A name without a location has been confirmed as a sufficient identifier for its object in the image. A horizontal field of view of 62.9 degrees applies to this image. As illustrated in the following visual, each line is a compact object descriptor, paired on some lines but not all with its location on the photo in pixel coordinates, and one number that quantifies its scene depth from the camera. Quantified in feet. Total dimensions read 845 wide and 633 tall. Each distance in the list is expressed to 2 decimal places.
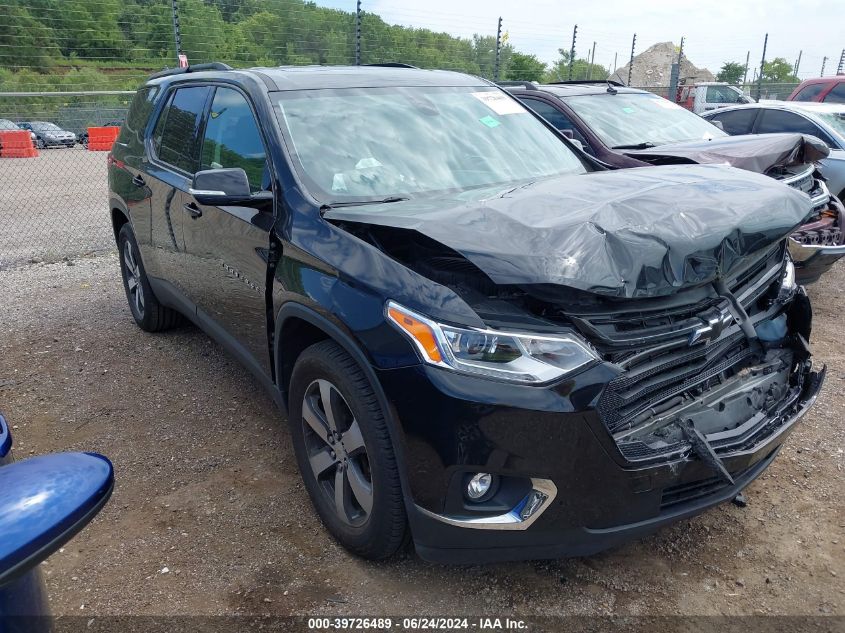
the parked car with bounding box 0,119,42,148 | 59.41
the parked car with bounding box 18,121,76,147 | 60.13
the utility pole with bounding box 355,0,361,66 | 37.91
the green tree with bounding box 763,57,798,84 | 245.73
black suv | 7.01
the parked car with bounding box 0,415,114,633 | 3.56
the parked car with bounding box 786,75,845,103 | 42.81
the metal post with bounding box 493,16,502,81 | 46.80
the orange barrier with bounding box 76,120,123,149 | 59.26
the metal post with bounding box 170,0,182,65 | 36.24
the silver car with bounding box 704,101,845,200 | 27.13
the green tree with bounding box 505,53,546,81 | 70.18
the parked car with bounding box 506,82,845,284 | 17.01
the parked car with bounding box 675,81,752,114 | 59.82
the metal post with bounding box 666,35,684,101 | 53.05
